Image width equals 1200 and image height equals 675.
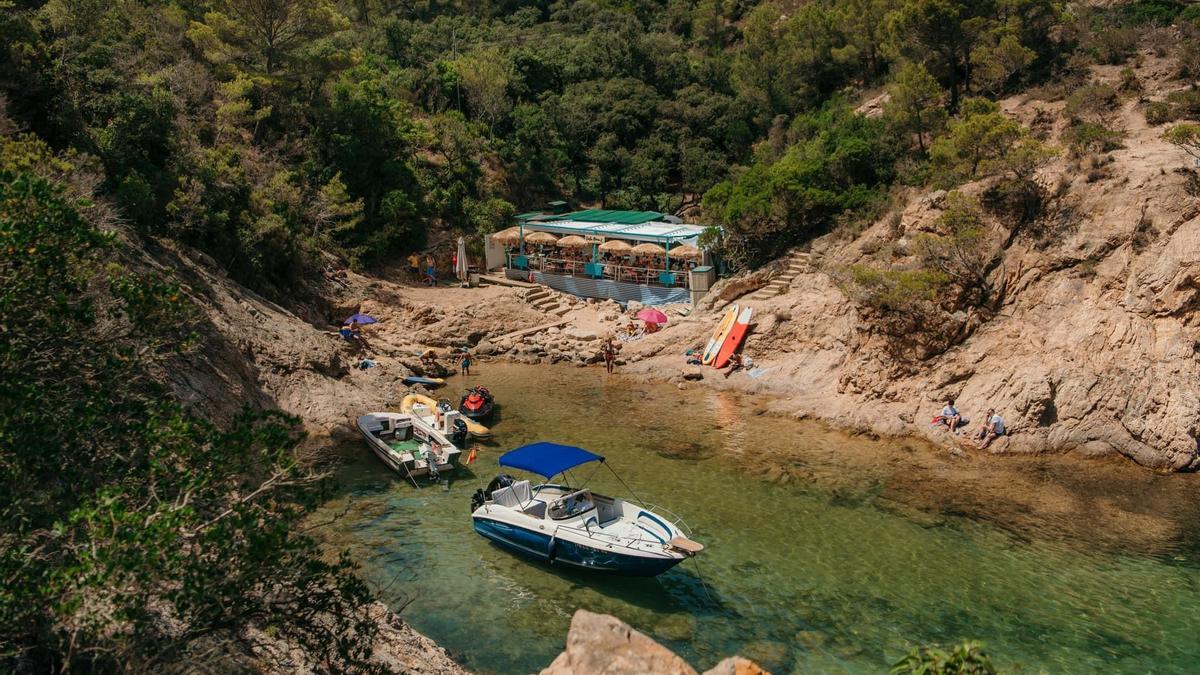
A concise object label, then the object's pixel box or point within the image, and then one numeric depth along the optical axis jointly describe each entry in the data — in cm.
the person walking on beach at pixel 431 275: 4009
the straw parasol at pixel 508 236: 4122
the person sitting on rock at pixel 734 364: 2983
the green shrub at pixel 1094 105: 2997
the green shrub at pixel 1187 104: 2827
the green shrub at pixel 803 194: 3347
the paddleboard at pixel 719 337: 3075
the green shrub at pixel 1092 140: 2714
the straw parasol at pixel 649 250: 3669
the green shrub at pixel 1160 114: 2838
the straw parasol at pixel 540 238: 4041
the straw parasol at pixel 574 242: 3925
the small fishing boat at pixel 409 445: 2167
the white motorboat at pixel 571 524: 1653
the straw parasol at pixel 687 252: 3572
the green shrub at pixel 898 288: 2530
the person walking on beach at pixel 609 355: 3191
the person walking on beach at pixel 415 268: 4058
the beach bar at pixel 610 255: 3691
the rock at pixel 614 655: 1010
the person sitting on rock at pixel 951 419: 2373
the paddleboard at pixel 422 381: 2955
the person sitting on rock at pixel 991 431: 2300
